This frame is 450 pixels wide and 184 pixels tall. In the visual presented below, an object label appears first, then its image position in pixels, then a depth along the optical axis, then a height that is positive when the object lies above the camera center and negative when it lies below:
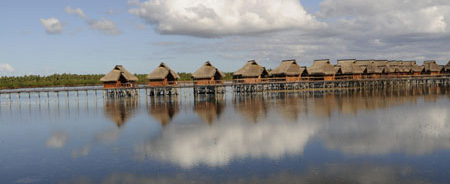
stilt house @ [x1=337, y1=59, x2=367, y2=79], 60.59 +0.61
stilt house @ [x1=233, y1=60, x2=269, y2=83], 50.34 +0.25
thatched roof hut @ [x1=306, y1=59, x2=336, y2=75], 56.03 +0.71
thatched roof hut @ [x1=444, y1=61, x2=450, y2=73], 76.20 +0.61
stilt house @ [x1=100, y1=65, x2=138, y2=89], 48.50 -0.22
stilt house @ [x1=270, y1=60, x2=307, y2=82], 52.91 +0.40
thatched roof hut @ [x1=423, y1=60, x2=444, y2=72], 75.44 +1.06
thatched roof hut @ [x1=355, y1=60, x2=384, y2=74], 64.12 +1.12
